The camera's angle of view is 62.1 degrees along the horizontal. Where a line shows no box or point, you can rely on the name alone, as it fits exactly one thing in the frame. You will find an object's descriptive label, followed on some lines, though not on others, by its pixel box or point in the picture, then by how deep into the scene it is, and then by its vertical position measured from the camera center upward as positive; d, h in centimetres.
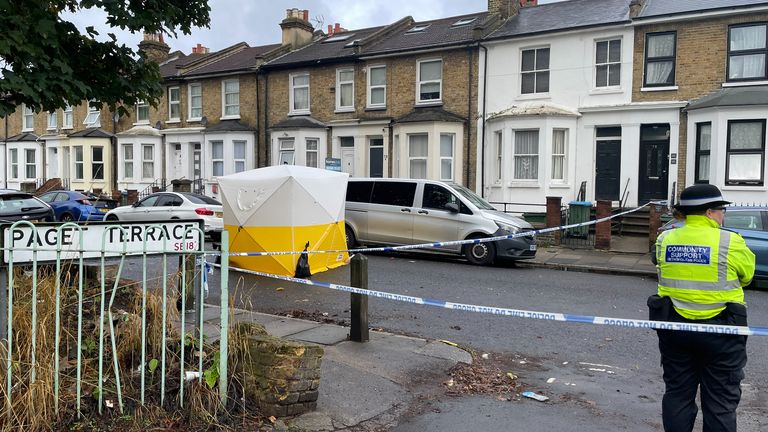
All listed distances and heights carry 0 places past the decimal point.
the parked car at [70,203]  2339 -96
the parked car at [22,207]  1586 -76
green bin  1780 -90
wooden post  699 -137
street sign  420 -43
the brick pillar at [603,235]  1694 -135
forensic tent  1203 -65
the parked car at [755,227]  1147 -78
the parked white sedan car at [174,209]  1919 -92
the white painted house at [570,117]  2017 +219
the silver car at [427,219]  1425 -85
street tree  565 +123
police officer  402 -79
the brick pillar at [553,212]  1827 -81
